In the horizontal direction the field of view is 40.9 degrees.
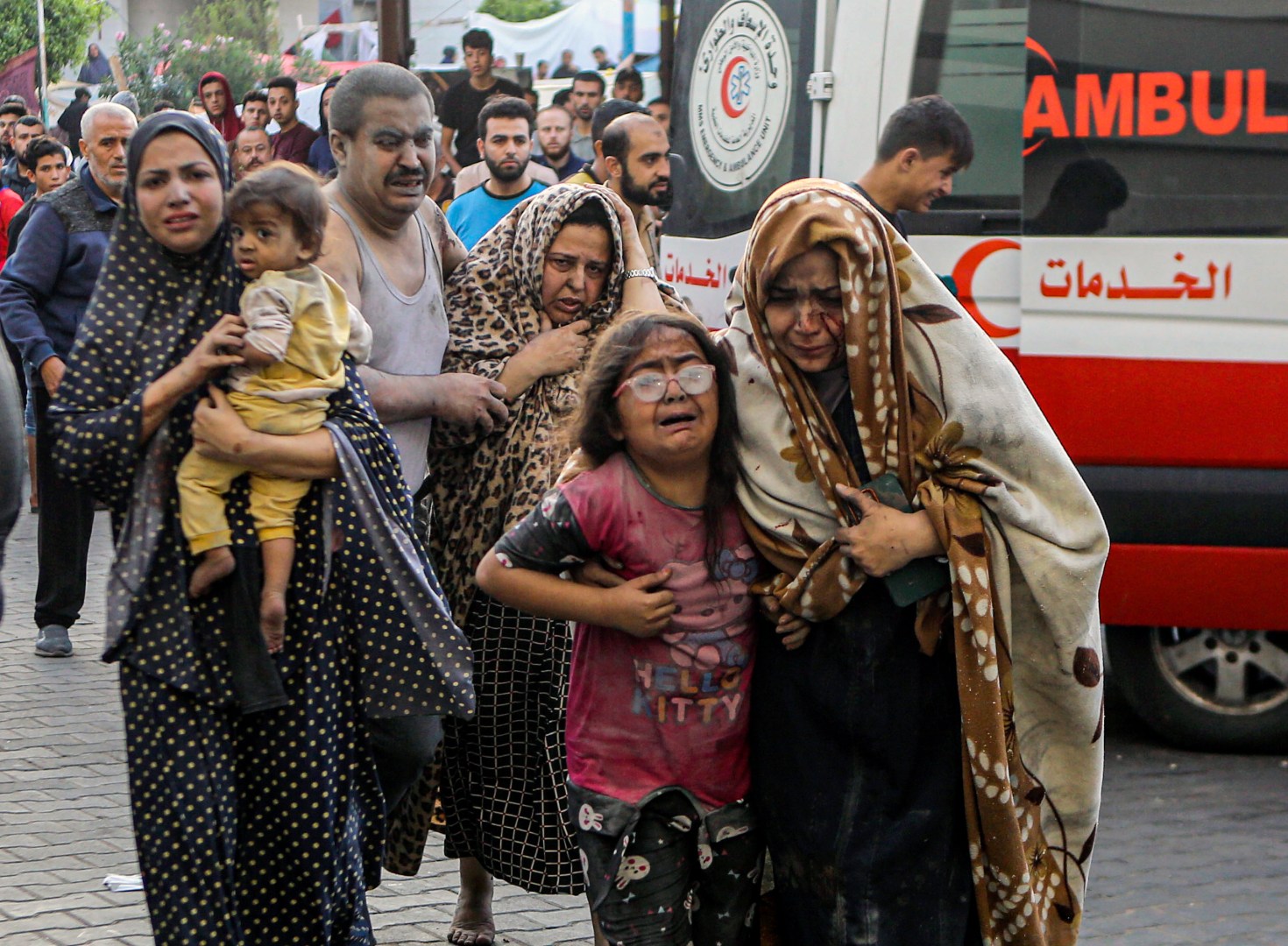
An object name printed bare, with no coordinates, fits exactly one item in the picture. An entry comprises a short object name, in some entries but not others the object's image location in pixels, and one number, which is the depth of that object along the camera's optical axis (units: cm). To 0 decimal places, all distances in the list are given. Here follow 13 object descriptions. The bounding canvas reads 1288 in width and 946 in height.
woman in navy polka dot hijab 312
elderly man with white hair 628
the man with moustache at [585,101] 1280
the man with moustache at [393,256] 376
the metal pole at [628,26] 2434
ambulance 513
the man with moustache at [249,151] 1050
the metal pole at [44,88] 2105
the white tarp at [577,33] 2873
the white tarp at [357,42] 2863
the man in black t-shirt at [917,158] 520
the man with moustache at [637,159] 671
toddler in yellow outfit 311
